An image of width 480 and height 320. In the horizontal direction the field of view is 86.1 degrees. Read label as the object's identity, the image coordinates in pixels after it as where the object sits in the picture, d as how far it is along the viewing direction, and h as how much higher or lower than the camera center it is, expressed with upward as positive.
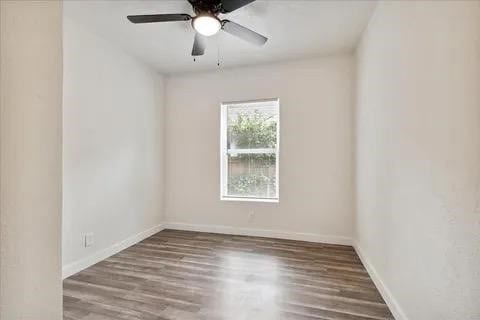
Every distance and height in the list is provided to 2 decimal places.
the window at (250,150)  3.86 +0.12
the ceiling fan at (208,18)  2.04 +1.16
